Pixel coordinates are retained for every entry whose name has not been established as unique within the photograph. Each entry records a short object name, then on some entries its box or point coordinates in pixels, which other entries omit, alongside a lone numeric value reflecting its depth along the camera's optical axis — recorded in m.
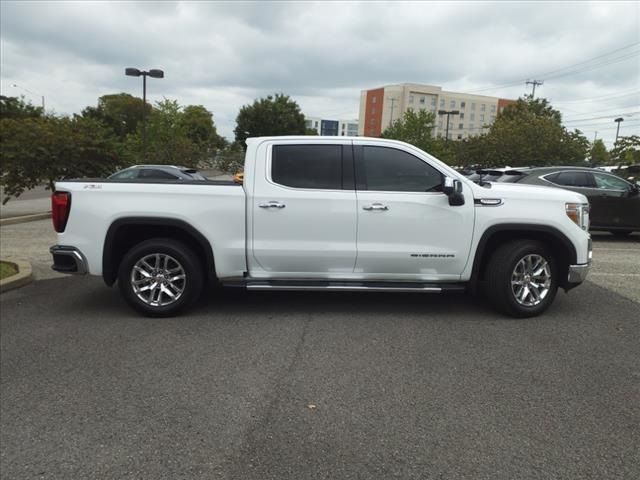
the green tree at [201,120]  64.88
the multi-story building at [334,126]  105.11
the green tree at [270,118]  61.75
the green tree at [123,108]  68.19
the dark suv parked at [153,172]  14.25
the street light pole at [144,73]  21.61
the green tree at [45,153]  13.17
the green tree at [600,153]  65.81
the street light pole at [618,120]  54.88
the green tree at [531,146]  30.89
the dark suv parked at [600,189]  11.10
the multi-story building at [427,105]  132.12
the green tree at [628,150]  14.61
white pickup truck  5.26
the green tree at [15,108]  42.03
